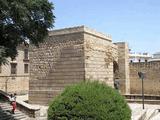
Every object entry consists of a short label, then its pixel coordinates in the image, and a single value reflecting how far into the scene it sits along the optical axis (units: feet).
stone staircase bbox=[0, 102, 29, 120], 33.55
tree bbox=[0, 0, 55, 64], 30.83
